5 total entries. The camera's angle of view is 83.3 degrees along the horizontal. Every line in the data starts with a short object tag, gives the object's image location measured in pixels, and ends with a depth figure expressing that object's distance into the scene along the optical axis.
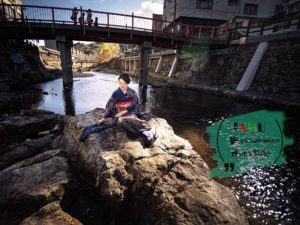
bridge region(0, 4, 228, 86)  19.36
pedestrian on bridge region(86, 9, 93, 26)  20.44
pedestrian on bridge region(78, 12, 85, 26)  19.92
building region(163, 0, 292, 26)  32.44
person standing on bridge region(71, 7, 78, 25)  19.70
